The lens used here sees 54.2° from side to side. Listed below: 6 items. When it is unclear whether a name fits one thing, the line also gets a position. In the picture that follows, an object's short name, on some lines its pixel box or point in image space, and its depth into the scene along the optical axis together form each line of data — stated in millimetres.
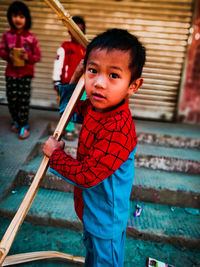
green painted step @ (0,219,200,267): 1788
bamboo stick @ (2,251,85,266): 1553
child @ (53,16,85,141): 2719
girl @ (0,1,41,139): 2736
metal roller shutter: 3998
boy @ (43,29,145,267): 894
